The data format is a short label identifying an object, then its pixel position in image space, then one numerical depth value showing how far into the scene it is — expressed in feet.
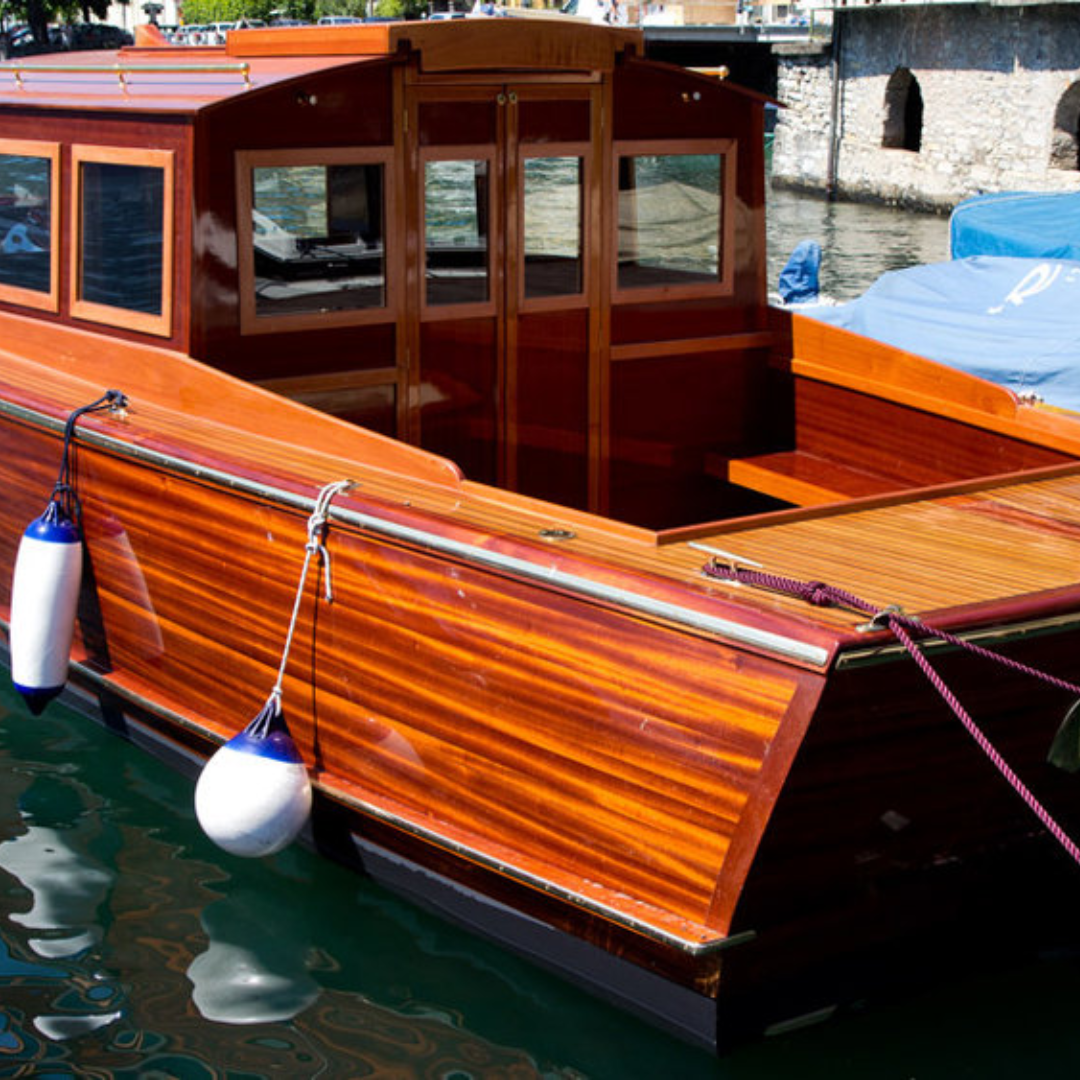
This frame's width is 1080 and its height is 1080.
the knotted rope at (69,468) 18.37
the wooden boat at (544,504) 13.15
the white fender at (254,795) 15.33
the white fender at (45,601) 17.98
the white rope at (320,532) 15.35
